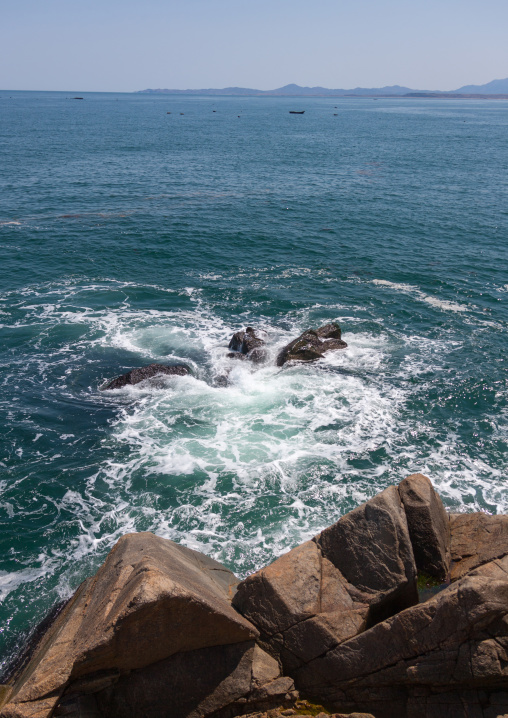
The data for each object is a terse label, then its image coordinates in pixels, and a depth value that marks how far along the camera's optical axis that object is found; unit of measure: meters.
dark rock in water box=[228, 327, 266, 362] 35.59
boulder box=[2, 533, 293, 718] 11.92
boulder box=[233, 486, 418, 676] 14.00
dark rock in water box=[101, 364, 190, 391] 32.62
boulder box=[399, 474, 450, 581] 16.72
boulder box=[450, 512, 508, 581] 16.73
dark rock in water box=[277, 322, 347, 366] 35.19
